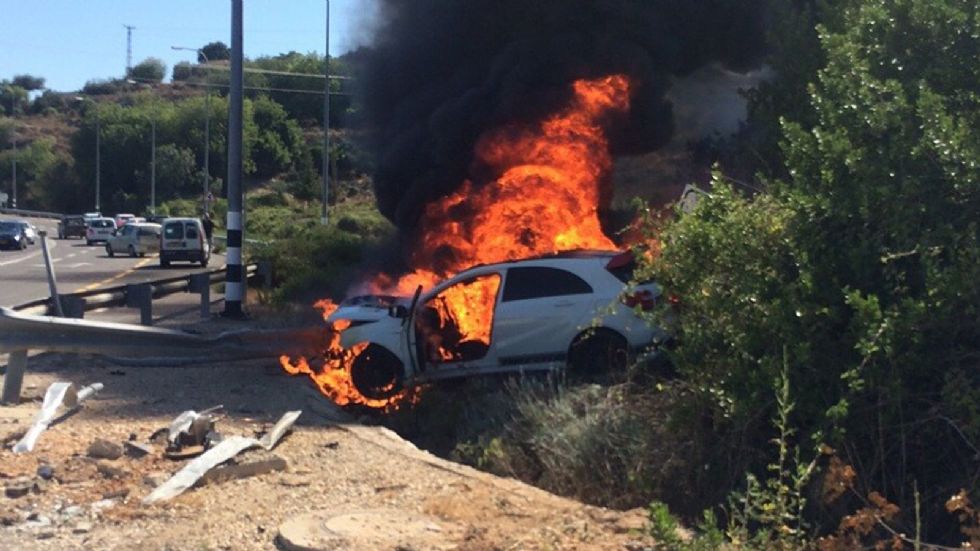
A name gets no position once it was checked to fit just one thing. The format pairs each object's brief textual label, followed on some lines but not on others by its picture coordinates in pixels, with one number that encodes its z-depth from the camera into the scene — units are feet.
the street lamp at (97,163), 266.32
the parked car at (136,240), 162.61
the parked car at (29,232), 191.55
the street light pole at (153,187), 240.73
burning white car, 40.40
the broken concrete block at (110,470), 26.96
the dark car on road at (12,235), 182.91
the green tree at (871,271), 23.02
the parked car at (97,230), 197.06
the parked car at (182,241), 138.21
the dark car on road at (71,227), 227.40
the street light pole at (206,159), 174.38
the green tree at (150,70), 458.50
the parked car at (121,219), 209.31
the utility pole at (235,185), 65.21
